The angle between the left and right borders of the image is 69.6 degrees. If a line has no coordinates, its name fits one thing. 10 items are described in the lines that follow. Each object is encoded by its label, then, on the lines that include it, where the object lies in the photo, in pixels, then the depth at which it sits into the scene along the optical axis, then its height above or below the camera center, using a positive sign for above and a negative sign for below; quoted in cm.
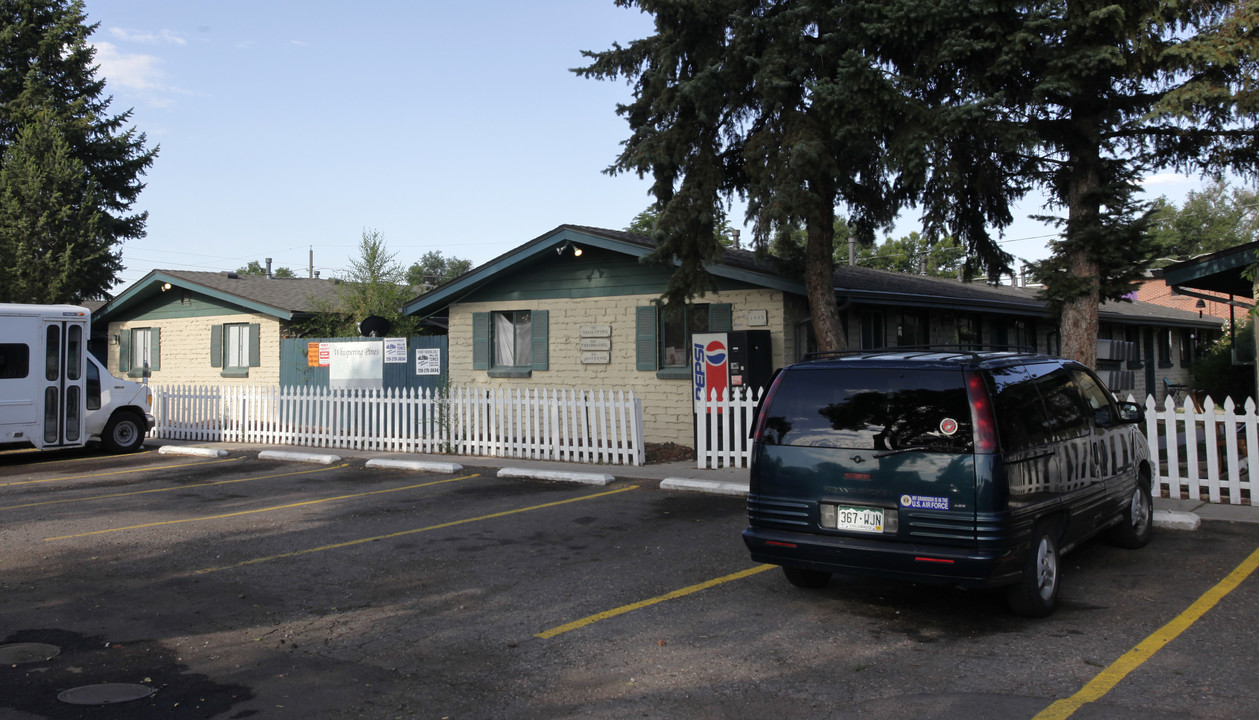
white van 1488 +31
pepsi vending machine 1408 +41
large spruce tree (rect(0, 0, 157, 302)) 2797 +809
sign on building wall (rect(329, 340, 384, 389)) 1847 +58
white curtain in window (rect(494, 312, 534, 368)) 1809 +102
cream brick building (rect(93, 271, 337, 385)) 2250 +188
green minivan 534 -55
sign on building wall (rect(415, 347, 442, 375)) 1822 +62
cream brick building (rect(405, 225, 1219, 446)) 1548 +137
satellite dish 2008 +147
